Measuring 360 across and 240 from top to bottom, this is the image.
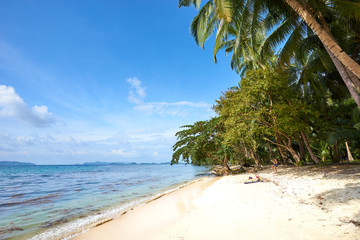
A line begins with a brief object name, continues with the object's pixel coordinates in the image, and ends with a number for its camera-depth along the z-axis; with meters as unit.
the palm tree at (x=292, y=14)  5.56
